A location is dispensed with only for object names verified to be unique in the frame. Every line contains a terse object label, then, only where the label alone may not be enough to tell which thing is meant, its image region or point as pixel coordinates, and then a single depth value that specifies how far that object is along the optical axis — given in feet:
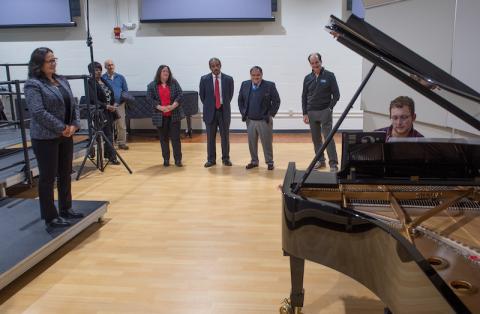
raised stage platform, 9.77
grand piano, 5.31
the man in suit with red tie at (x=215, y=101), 19.72
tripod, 18.53
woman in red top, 19.90
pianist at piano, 9.41
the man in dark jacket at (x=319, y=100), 18.49
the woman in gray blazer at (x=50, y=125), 10.75
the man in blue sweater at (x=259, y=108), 19.04
